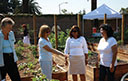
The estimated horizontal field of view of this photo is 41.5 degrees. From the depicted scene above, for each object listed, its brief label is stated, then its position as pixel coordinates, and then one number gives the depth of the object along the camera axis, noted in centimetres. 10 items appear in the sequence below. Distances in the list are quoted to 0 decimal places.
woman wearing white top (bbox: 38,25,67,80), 312
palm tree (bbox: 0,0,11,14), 3319
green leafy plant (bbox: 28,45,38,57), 652
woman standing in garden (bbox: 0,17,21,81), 279
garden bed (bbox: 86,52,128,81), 436
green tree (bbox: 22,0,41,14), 3966
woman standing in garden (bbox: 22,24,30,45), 848
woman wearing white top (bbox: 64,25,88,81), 362
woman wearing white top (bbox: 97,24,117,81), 308
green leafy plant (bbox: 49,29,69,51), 784
